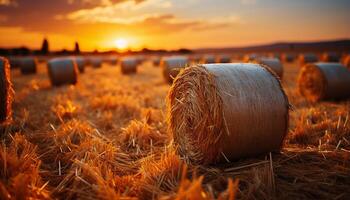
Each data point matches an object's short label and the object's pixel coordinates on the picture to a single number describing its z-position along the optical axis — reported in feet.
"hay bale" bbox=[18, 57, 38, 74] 78.18
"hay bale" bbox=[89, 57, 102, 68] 108.37
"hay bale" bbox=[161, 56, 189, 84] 51.04
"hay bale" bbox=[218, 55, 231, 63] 85.50
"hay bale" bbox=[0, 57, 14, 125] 21.48
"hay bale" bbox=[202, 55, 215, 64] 83.89
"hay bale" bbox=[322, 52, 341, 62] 91.86
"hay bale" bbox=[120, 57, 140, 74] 76.38
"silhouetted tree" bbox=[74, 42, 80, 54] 296.63
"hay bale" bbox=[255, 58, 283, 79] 49.60
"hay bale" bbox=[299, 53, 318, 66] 88.74
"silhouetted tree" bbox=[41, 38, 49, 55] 293.39
